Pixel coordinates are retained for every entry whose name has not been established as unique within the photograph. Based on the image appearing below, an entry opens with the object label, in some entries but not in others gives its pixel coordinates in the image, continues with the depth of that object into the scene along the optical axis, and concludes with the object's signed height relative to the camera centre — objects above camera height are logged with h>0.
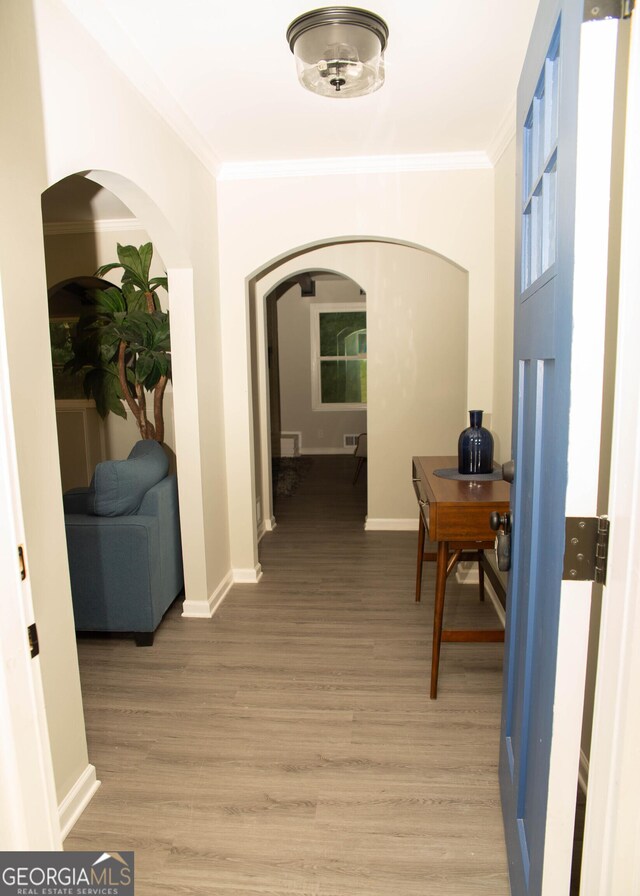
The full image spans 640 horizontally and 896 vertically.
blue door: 1.11 -0.10
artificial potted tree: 4.34 +0.22
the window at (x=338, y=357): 9.56 +0.21
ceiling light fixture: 2.12 +1.16
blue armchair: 3.13 -0.93
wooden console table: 2.51 -0.63
